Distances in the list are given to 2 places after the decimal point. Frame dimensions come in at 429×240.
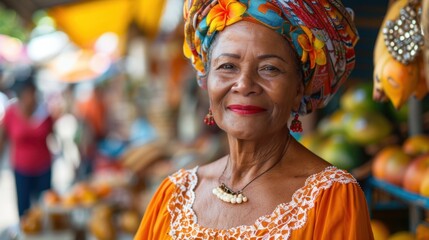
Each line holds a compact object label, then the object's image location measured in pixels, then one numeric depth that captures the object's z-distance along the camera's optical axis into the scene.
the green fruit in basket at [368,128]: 3.63
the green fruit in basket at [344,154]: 3.62
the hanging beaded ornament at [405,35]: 2.04
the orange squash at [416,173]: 2.84
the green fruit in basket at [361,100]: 3.81
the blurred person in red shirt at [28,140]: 6.75
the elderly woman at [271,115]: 1.75
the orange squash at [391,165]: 3.12
